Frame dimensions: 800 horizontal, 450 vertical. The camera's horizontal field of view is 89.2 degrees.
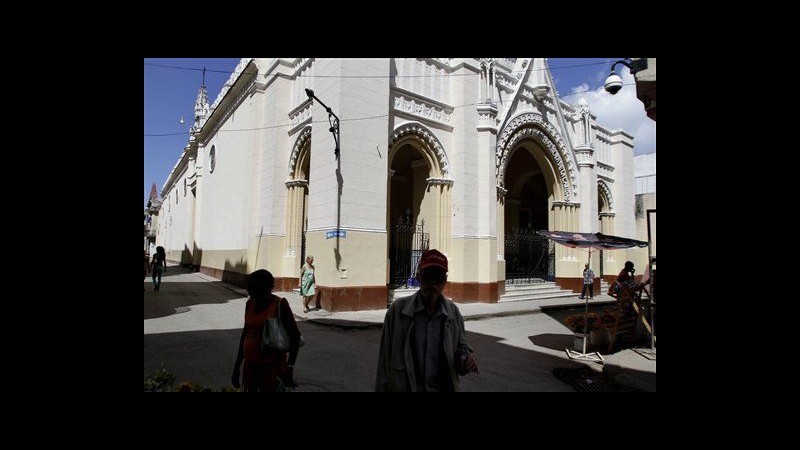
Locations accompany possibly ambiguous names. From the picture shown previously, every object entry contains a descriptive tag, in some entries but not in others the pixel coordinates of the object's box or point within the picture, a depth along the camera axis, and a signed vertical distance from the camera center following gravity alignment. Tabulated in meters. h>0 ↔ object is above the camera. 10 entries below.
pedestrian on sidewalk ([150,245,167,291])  13.99 -1.02
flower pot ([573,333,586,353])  7.38 -1.88
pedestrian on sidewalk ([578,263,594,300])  14.43 -1.29
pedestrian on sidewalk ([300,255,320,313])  10.82 -1.28
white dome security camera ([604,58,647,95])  8.64 +3.33
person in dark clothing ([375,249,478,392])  2.49 -0.66
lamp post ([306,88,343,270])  11.02 +2.07
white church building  11.53 +2.42
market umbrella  7.73 -0.04
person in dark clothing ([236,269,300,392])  3.21 -0.84
